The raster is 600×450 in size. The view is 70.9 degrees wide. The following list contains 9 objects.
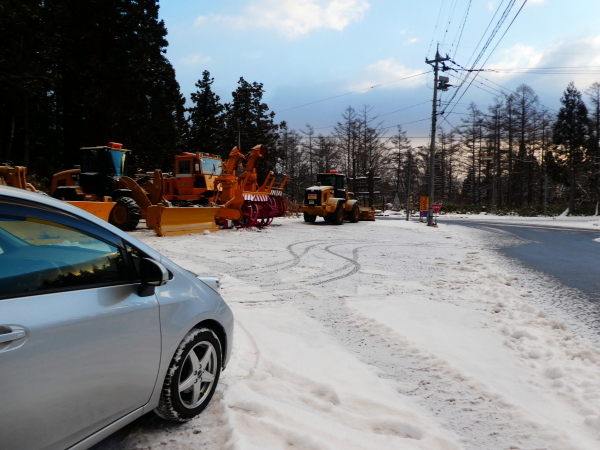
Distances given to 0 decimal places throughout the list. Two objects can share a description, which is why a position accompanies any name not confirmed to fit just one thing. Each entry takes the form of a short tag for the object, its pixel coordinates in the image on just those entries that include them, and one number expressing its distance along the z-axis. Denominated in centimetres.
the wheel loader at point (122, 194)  1441
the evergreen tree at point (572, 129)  4559
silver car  174
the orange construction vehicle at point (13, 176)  1213
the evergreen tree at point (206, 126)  4469
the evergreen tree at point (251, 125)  4441
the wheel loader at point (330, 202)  2394
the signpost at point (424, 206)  2812
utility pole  2553
